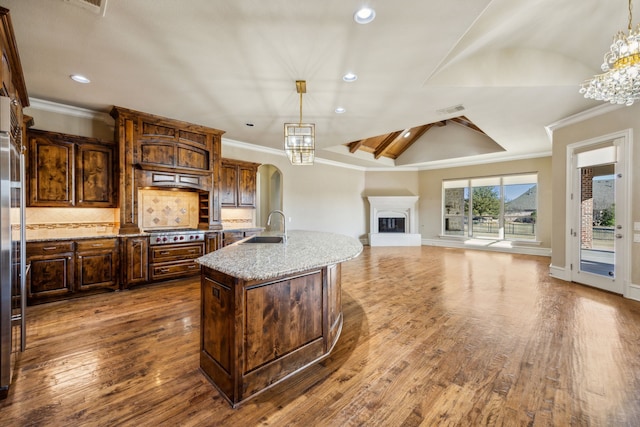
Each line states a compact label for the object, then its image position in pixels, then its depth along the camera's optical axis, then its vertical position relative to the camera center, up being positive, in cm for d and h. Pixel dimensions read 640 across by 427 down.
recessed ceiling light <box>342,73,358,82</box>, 312 +163
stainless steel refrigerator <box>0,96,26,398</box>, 165 -25
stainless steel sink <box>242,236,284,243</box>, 294 -32
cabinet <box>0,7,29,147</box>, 195 +130
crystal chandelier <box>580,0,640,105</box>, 247 +138
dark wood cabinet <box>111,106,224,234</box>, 405 +88
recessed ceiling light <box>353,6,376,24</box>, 211 +163
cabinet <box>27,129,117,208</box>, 355 +58
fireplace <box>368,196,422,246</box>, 908 -32
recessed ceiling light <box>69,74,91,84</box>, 310 +160
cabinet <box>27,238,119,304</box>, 337 -79
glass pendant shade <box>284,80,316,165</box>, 330 +96
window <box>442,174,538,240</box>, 760 +17
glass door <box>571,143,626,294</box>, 392 -11
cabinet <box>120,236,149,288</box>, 400 -75
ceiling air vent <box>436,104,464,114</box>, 410 +165
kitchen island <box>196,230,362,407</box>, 170 -76
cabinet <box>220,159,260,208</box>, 558 +61
